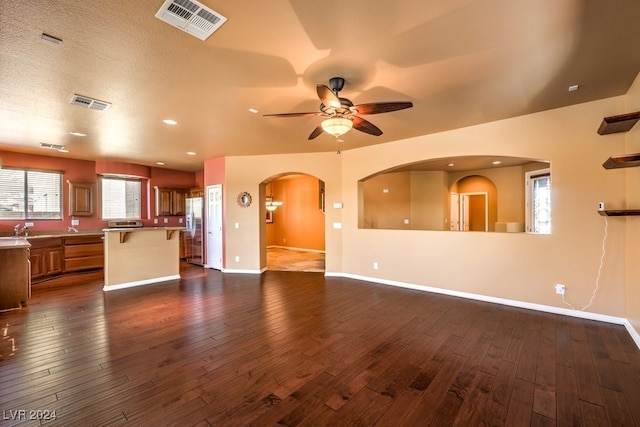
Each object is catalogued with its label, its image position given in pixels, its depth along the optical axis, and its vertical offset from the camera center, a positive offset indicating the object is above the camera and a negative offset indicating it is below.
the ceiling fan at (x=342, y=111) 2.45 +1.00
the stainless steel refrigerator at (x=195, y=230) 7.25 -0.44
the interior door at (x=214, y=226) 6.68 -0.32
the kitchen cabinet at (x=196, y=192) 7.44 +0.63
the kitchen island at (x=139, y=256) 4.93 -0.83
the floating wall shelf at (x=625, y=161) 2.45 +0.48
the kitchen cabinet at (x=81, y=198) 6.47 +0.42
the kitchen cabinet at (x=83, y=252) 6.07 -0.88
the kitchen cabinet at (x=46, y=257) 5.42 -0.89
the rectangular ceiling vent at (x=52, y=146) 5.13 +1.37
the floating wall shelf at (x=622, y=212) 2.67 +0.00
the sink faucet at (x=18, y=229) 5.60 -0.29
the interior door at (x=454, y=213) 8.67 -0.01
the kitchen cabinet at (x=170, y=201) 7.85 +0.41
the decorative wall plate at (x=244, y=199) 6.32 +0.36
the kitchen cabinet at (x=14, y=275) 3.87 -0.88
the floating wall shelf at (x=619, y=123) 2.62 +0.95
